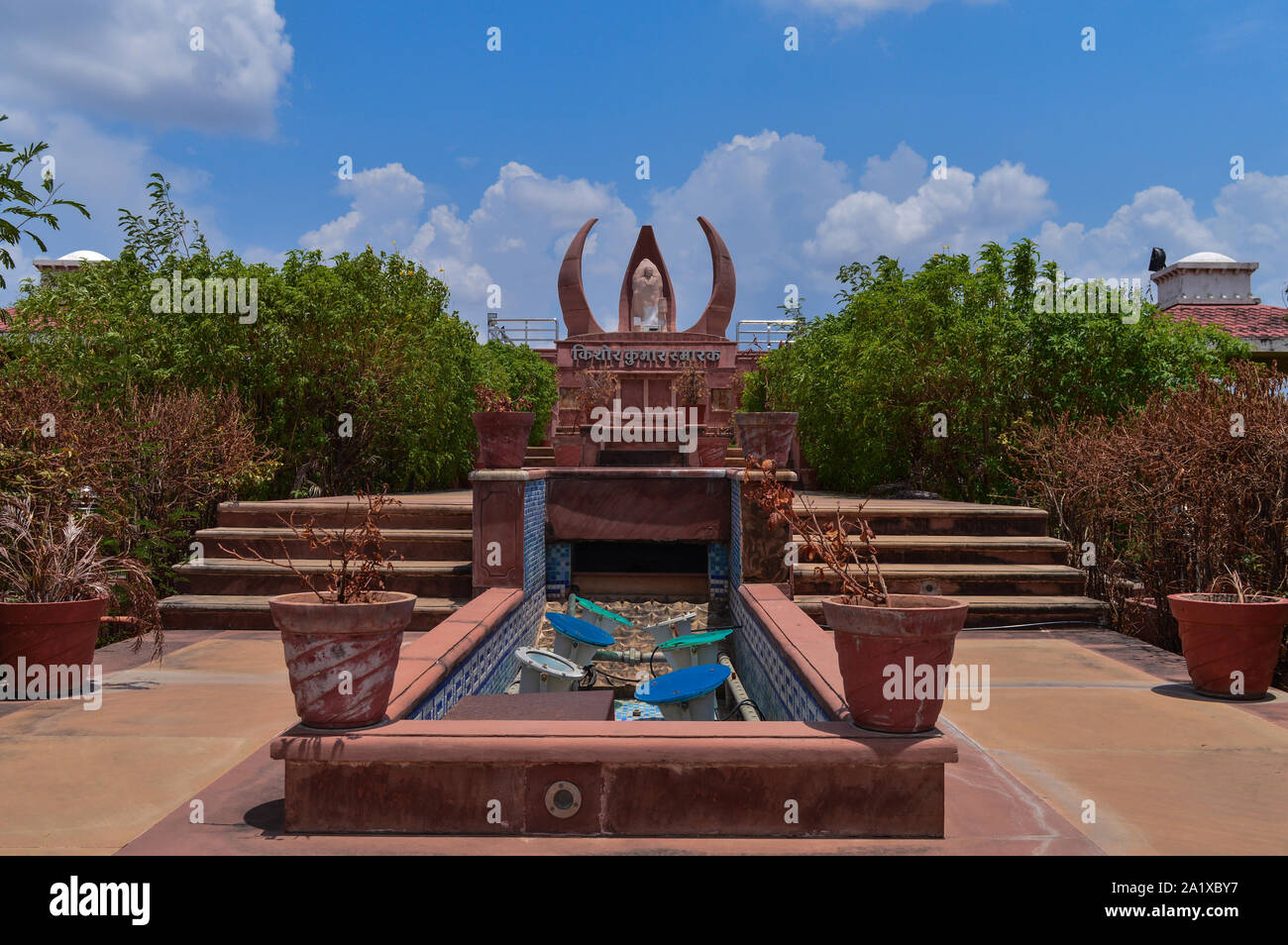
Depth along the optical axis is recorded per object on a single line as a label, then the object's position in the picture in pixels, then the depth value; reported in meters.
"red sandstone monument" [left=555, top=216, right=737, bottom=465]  24.58
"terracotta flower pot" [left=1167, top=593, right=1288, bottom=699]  4.97
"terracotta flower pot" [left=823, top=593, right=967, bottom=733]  3.14
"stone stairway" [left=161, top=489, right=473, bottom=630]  7.34
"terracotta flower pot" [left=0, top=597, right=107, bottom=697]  5.03
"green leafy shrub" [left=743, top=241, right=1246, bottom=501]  10.42
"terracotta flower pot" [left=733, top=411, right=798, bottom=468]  7.64
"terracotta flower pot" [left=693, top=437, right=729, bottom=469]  14.31
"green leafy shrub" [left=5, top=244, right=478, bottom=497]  9.87
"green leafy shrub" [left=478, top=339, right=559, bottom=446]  22.15
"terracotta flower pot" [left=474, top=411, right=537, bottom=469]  7.71
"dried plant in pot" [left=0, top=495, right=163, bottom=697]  5.05
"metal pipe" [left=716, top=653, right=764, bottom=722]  5.89
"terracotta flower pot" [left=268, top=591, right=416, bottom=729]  3.18
